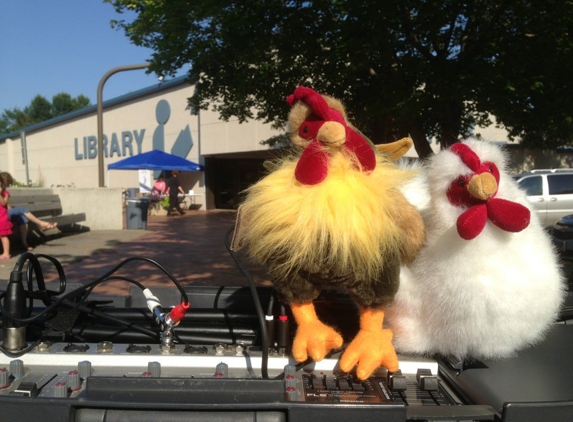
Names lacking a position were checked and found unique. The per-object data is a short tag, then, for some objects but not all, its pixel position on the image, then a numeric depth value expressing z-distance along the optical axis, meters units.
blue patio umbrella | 18.42
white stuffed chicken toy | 1.37
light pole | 11.32
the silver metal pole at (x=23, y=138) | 13.59
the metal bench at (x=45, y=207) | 9.77
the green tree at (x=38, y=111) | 68.25
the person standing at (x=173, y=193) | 18.30
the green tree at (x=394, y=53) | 5.14
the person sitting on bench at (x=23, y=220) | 8.57
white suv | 11.37
